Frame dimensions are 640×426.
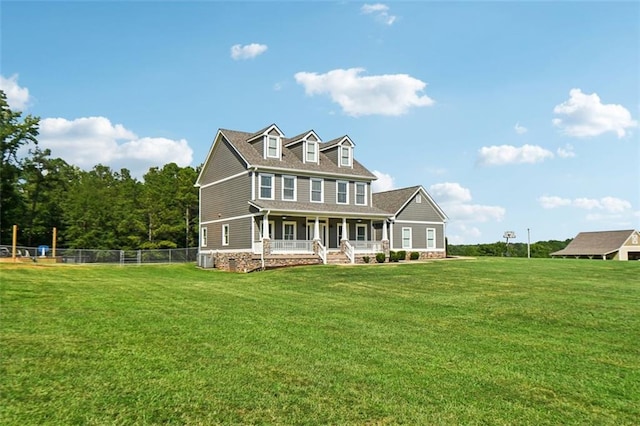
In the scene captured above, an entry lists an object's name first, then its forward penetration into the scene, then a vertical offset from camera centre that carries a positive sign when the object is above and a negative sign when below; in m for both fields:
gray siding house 27.14 +2.23
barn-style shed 51.09 -0.64
